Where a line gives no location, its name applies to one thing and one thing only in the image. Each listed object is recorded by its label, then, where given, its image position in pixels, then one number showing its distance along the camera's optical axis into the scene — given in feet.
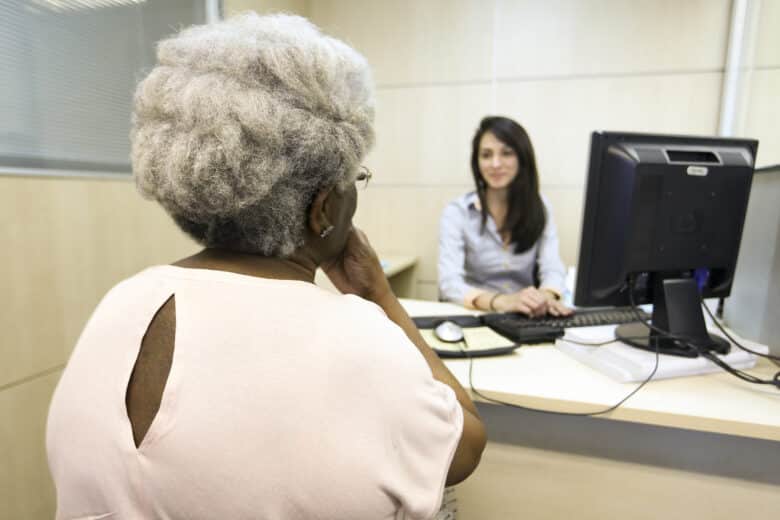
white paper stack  3.17
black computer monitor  3.32
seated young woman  7.13
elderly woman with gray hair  1.59
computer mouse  3.80
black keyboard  3.94
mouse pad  3.60
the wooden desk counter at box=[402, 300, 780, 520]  2.84
